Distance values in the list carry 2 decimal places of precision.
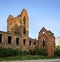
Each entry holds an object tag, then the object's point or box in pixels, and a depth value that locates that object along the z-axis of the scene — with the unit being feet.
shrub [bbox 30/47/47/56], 57.91
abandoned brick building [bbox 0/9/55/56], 62.83
